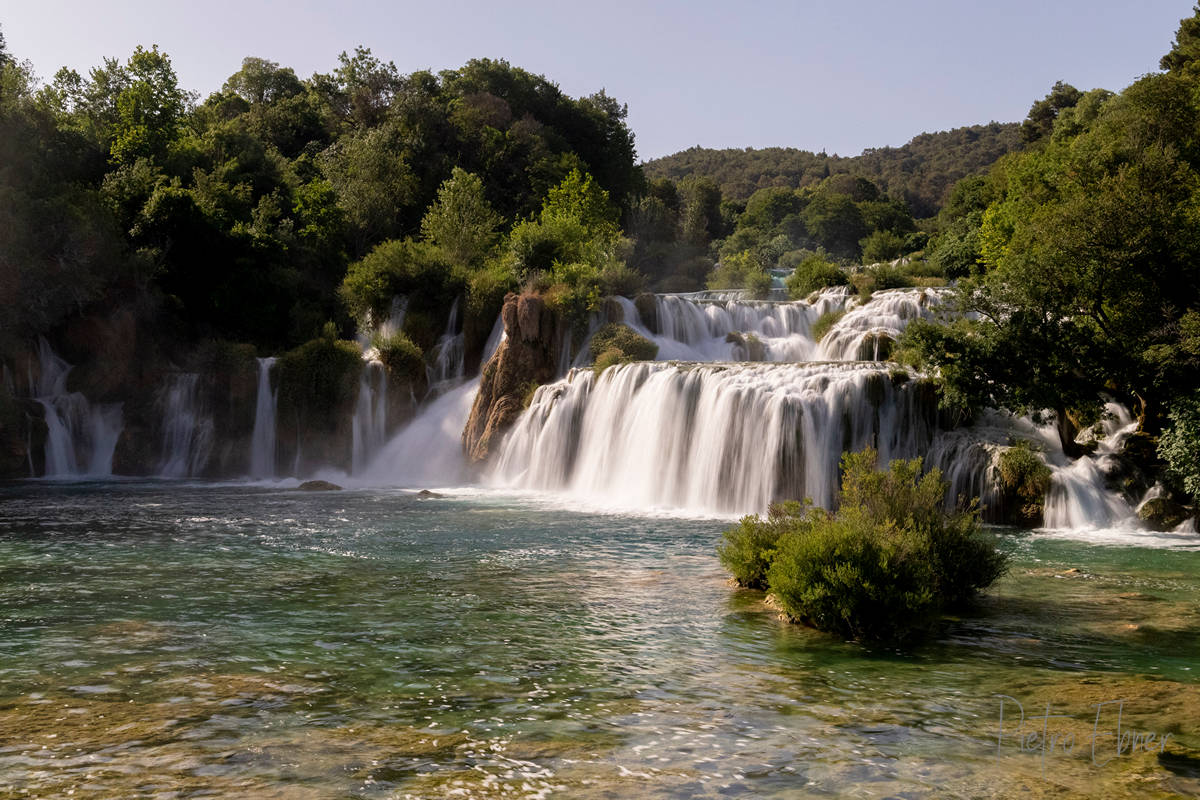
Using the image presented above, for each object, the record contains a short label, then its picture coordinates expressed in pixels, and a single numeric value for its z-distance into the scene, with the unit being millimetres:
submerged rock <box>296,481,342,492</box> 31562
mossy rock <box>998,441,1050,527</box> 22938
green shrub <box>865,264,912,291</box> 47000
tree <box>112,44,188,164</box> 50719
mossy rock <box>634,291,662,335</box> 39219
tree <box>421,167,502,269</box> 46719
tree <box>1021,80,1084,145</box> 80062
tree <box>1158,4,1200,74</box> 48488
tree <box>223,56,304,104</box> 76125
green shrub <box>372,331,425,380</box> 38438
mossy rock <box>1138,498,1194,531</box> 21844
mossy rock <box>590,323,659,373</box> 35750
